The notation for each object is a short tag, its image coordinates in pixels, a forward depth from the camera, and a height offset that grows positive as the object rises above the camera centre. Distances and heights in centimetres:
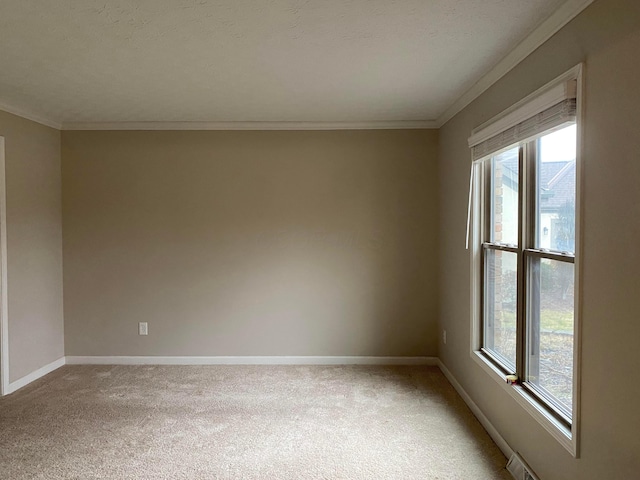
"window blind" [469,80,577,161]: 177 +59
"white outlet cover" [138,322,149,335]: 414 -103
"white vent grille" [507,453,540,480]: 211 -133
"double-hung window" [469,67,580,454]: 189 -13
